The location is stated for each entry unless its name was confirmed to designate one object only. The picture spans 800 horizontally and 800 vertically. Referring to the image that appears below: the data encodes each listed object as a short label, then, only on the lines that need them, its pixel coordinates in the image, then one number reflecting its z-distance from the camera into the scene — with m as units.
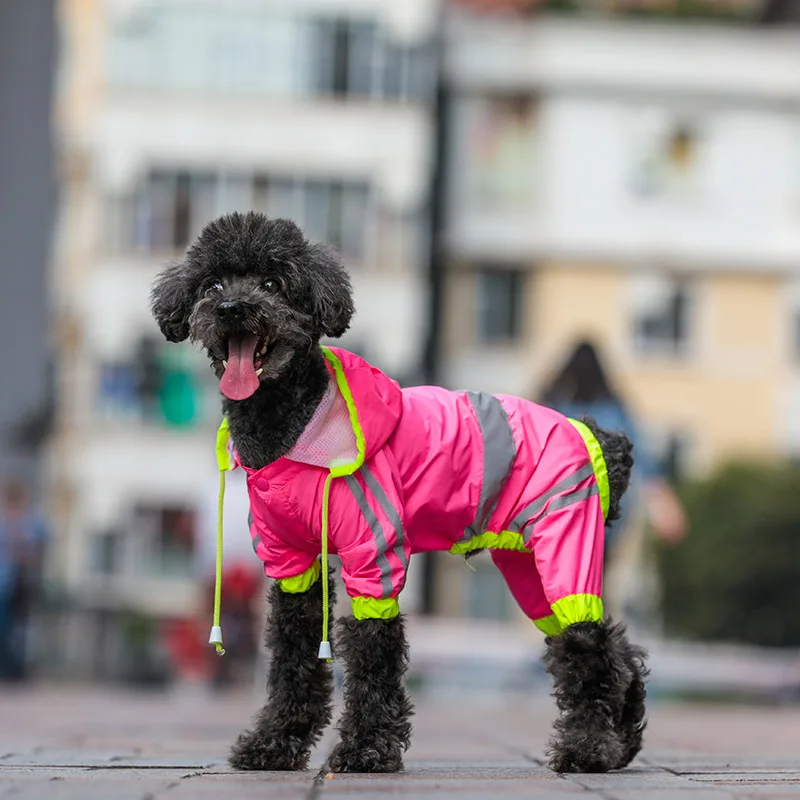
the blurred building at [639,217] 34.69
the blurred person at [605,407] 11.39
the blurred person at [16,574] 17.98
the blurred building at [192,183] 32.72
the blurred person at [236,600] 18.45
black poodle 6.02
